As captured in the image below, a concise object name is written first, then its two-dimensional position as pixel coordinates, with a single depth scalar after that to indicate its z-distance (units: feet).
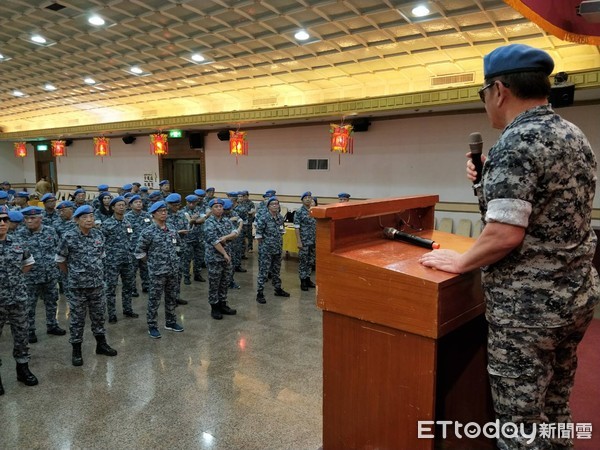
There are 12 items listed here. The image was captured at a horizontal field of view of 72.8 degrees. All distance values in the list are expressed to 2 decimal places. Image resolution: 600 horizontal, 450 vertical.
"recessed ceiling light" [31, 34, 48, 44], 24.08
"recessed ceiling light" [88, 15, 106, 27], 21.00
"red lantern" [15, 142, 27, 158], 56.68
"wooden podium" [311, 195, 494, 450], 4.18
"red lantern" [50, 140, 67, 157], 50.72
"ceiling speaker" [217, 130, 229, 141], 40.93
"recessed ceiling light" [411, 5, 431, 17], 18.10
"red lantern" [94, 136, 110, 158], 47.21
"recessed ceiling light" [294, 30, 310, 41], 21.94
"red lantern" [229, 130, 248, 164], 34.88
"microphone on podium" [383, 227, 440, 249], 5.21
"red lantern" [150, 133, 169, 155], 41.19
